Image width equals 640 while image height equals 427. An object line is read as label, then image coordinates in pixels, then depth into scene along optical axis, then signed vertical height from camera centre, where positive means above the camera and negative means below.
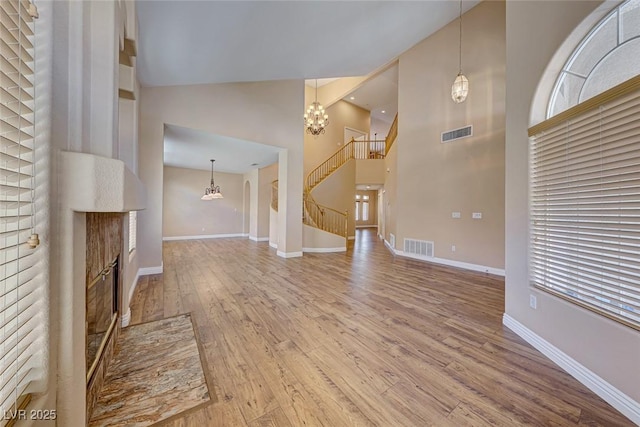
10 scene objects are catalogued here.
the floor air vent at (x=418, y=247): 6.16 -0.91
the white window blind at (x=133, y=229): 3.86 -0.31
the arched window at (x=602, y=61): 1.88 +1.34
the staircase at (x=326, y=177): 8.37 +1.28
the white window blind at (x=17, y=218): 0.78 -0.03
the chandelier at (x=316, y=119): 7.41 +2.98
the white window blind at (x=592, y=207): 1.64 +0.06
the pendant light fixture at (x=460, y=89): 4.20 +2.22
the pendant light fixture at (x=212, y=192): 9.04 +0.76
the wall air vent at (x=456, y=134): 5.39 +1.89
